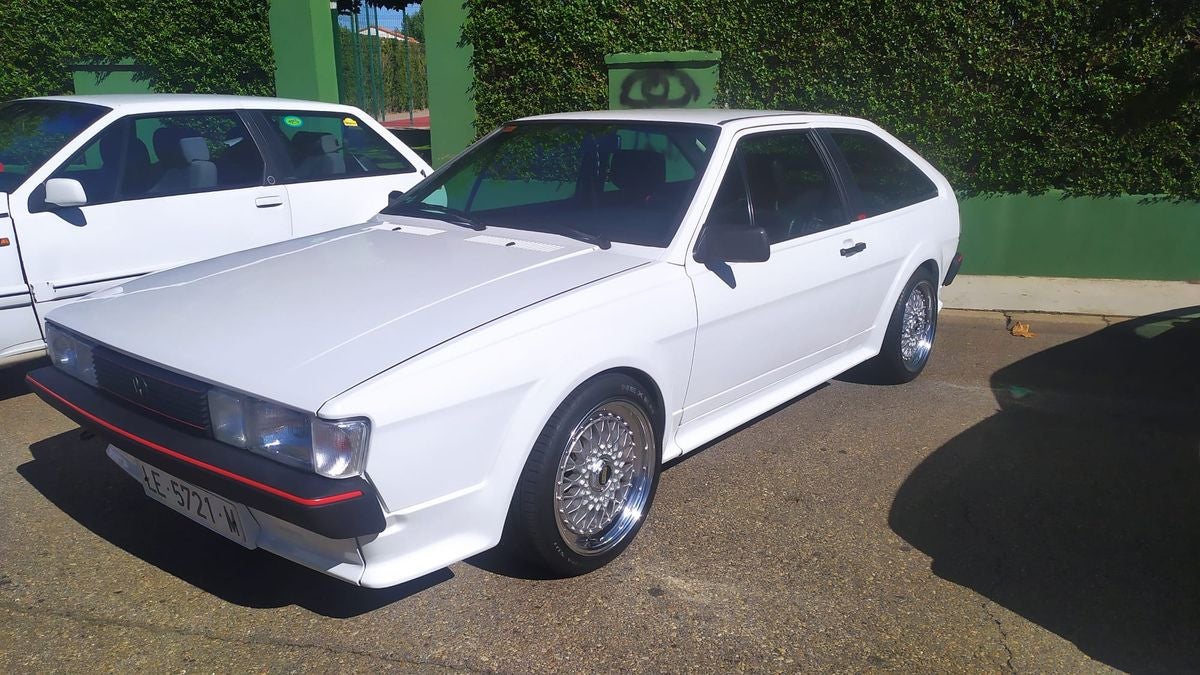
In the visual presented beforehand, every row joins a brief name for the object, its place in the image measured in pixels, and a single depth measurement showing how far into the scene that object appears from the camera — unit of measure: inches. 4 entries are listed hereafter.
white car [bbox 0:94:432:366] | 190.2
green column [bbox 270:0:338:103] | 410.6
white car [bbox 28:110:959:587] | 107.8
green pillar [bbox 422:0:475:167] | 373.1
